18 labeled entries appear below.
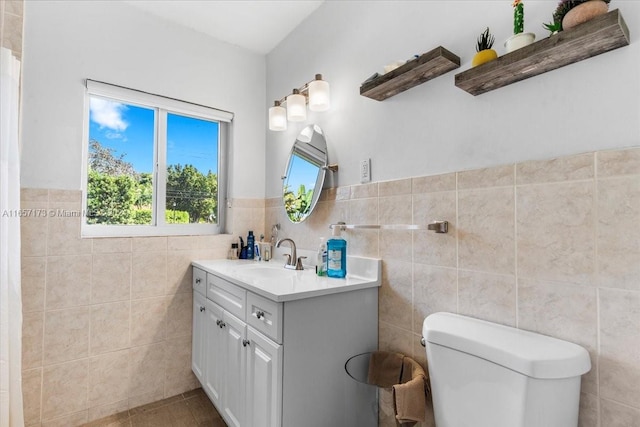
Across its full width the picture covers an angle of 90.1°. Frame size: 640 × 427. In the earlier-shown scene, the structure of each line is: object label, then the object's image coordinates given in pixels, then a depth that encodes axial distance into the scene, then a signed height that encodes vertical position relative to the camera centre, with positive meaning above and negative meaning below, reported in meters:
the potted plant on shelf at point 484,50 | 1.06 +0.58
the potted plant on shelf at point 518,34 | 0.97 +0.57
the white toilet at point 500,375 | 0.83 -0.44
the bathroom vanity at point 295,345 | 1.21 -0.54
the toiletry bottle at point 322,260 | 1.63 -0.21
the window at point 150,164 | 1.94 +0.35
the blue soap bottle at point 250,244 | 2.29 -0.19
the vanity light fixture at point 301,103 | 1.79 +0.69
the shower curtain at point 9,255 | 1.37 -0.18
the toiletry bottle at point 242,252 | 2.27 -0.25
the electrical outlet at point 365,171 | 1.58 +0.24
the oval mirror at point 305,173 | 1.86 +0.28
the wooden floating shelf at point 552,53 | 0.81 +0.48
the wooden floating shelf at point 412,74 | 1.20 +0.59
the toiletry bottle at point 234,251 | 2.25 -0.24
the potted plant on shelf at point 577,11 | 0.83 +0.56
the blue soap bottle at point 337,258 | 1.56 -0.19
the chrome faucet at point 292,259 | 1.92 -0.25
